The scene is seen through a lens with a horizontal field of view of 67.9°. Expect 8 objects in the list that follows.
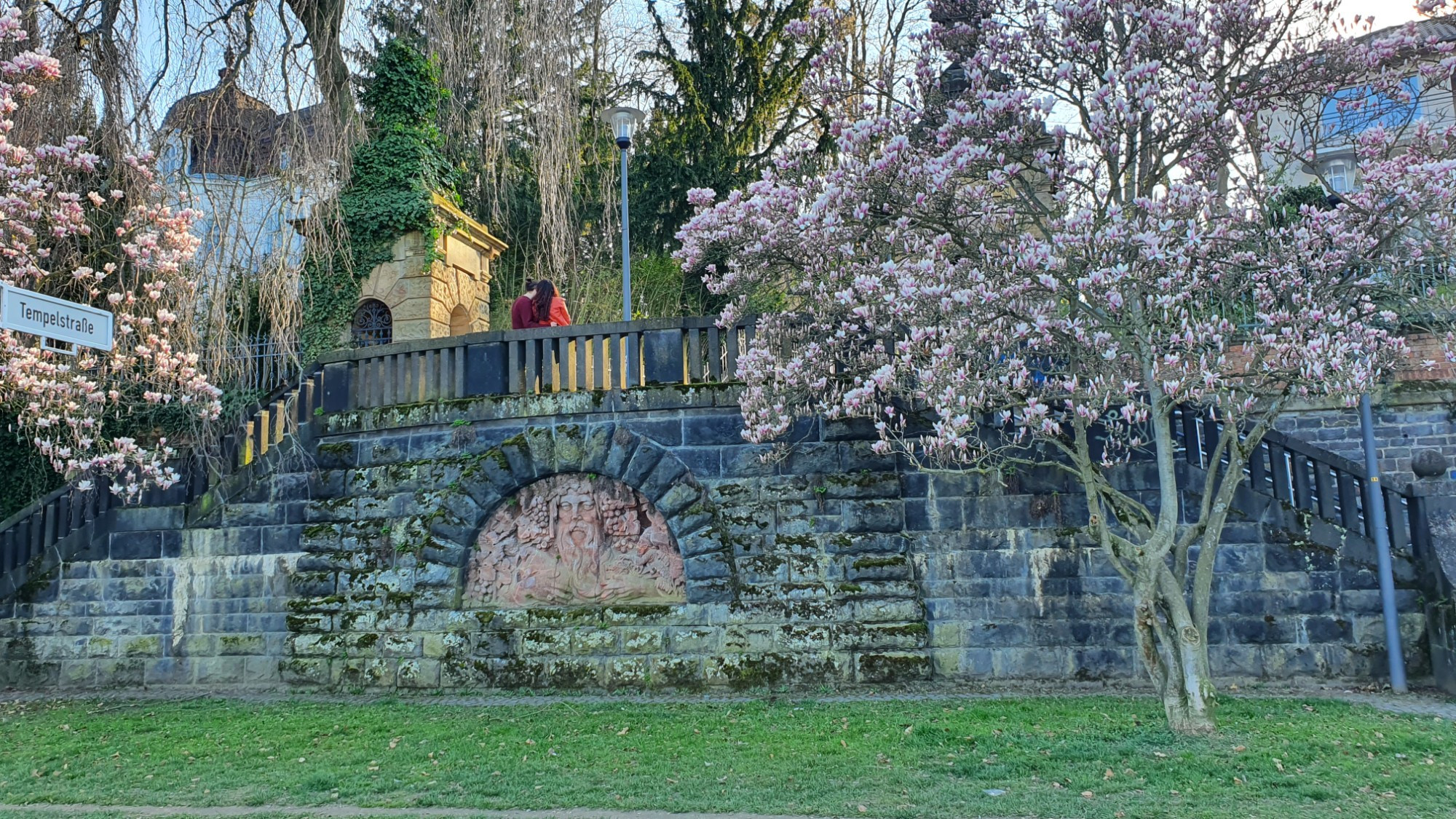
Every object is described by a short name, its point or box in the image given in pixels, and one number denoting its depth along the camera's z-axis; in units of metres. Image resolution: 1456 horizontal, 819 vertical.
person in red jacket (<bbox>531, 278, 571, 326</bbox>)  12.71
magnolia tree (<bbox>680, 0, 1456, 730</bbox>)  8.06
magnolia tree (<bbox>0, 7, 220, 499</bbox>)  10.71
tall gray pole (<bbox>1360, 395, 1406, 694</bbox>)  9.67
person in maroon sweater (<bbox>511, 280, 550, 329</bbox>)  12.82
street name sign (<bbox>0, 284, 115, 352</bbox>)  6.23
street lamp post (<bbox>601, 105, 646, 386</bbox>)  13.28
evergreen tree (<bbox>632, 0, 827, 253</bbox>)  21.33
